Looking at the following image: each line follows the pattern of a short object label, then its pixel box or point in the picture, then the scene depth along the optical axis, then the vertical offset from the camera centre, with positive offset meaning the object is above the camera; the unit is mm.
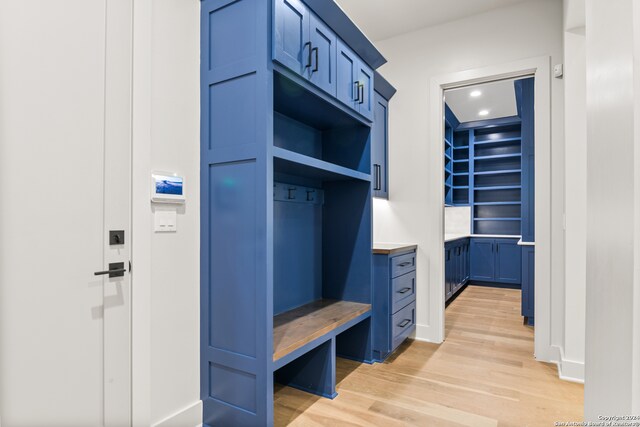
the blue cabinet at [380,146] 3207 +670
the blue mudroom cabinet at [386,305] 2773 -729
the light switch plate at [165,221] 1701 -32
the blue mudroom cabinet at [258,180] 1718 +191
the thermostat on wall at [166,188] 1673 +134
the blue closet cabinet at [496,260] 5770 -781
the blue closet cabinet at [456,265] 4723 -768
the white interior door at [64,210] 1264 +20
